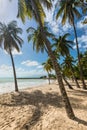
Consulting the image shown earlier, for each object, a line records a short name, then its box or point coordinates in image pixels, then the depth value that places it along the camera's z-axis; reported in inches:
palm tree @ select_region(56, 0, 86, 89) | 316.5
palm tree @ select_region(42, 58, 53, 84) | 598.7
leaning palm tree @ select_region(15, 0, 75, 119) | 152.8
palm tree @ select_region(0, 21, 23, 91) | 362.5
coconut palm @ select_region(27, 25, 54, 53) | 408.6
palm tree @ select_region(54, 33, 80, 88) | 433.4
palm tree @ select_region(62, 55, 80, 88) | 512.3
